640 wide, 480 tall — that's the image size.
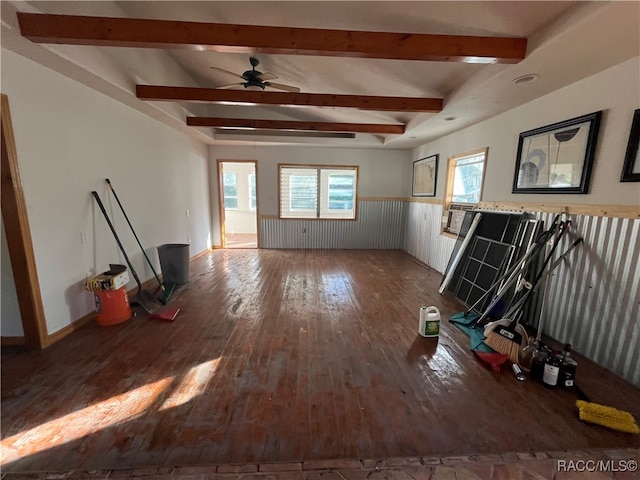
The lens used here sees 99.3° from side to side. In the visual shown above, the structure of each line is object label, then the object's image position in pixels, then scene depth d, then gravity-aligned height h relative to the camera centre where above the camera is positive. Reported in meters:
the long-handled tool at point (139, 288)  2.99 -1.19
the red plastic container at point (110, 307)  2.82 -1.21
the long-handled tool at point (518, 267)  2.66 -0.71
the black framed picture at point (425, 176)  5.37 +0.41
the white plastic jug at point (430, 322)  2.68 -1.23
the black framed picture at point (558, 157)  2.38 +0.41
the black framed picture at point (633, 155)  2.01 +0.33
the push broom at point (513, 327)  2.31 -1.15
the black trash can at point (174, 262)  4.04 -1.05
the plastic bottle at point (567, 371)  1.97 -1.24
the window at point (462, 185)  4.07 +0.18
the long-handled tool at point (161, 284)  3.24 -1.26
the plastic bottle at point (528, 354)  2.16 -1.27
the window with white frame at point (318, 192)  6.73 +0.06
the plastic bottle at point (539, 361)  2.07 -1.24
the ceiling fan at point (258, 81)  3.04 +1.27
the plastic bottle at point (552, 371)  1.99 -1.26
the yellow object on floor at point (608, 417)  1.62 -1.32
